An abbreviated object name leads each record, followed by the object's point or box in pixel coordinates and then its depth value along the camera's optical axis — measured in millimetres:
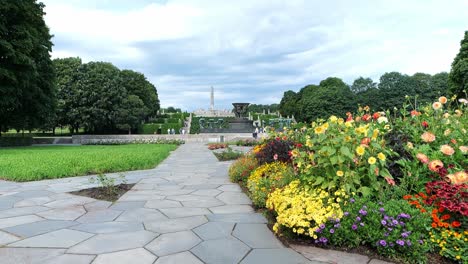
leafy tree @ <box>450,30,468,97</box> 25672
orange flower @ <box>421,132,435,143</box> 3791
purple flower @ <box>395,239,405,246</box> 2783
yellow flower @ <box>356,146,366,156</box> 3285
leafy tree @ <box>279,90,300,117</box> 73812
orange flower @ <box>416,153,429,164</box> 3383
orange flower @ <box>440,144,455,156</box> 3330
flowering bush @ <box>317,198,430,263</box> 2852
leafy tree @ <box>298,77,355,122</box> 53125
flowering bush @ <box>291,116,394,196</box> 3467
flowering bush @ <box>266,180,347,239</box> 3146
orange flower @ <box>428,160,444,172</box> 3274
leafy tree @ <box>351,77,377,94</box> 60812
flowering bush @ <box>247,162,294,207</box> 4680
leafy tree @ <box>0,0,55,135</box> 17453
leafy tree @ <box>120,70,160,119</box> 51438
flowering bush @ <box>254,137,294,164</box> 6197
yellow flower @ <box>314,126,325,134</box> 3723
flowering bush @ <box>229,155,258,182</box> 6906
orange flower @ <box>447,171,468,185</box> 2977
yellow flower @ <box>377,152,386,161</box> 3339
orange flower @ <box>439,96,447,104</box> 4531
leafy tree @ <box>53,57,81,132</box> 32562
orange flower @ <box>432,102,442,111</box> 4395
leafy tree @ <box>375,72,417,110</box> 51781
